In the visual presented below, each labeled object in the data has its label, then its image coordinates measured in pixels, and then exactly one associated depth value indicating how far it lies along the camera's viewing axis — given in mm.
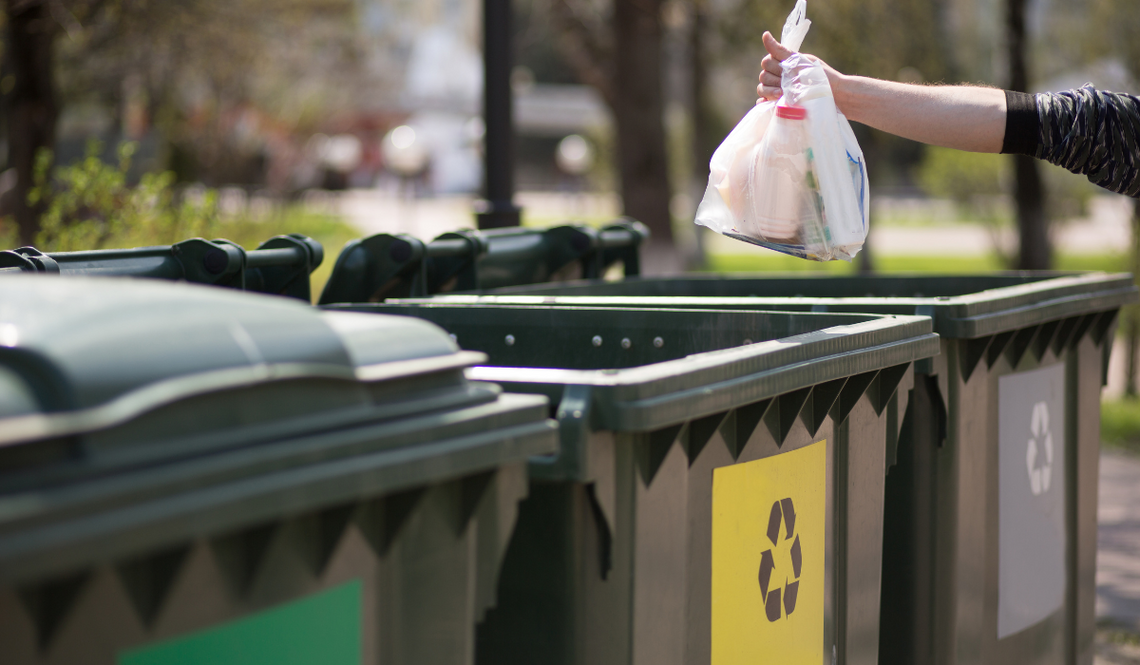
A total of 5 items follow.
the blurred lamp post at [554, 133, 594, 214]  85937
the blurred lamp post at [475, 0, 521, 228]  12750
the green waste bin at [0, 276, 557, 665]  2736
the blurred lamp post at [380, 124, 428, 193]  70187
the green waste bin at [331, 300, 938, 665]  4250
